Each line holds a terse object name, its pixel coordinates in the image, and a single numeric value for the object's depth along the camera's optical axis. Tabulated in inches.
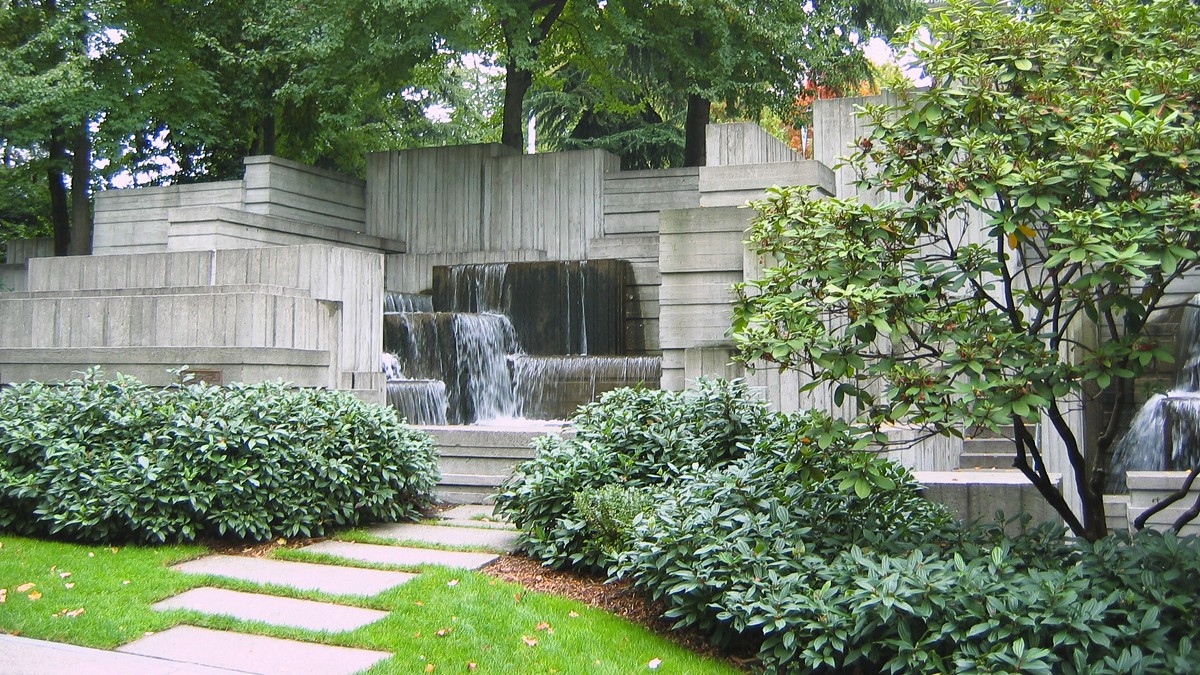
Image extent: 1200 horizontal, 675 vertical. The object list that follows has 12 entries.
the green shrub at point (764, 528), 190.4
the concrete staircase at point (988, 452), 350.0
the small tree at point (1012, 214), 175.5
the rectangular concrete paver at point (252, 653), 181.5
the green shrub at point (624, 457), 255.1
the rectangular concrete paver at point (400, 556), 255.0
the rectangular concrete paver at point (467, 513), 320.5
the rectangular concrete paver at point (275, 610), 207.0
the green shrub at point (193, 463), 272.5
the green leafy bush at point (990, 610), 157.6
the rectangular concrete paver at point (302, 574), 233.5
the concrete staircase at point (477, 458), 345.4
